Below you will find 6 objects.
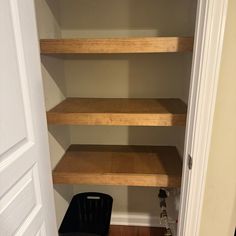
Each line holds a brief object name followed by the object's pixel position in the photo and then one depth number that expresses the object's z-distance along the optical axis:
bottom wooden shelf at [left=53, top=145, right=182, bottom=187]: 1.18
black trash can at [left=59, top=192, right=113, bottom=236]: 1.46
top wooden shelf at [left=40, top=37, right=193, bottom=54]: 0.98
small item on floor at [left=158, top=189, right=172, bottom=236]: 1.44
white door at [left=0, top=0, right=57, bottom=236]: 0.66
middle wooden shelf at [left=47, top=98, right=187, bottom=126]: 1.08
